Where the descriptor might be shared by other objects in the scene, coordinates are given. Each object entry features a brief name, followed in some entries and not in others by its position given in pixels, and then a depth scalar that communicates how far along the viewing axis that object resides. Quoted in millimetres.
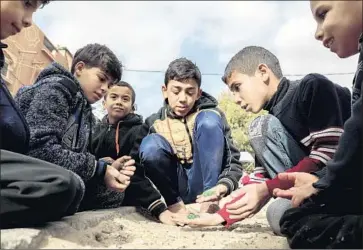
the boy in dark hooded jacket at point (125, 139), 2240
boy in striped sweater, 1556
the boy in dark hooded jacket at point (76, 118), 1565
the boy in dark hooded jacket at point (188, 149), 2154
